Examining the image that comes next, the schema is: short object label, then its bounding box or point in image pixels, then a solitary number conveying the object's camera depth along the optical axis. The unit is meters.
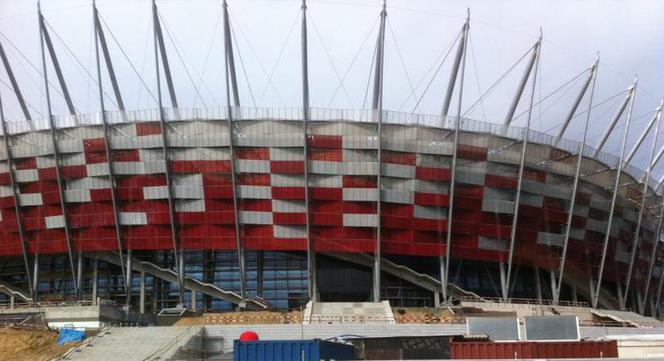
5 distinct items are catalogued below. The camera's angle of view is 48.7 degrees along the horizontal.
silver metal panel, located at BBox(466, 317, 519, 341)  35.81
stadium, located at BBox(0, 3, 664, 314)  64.88
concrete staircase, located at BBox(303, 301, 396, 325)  54.84
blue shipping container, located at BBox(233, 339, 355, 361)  31.39
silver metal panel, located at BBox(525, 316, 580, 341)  34.74
